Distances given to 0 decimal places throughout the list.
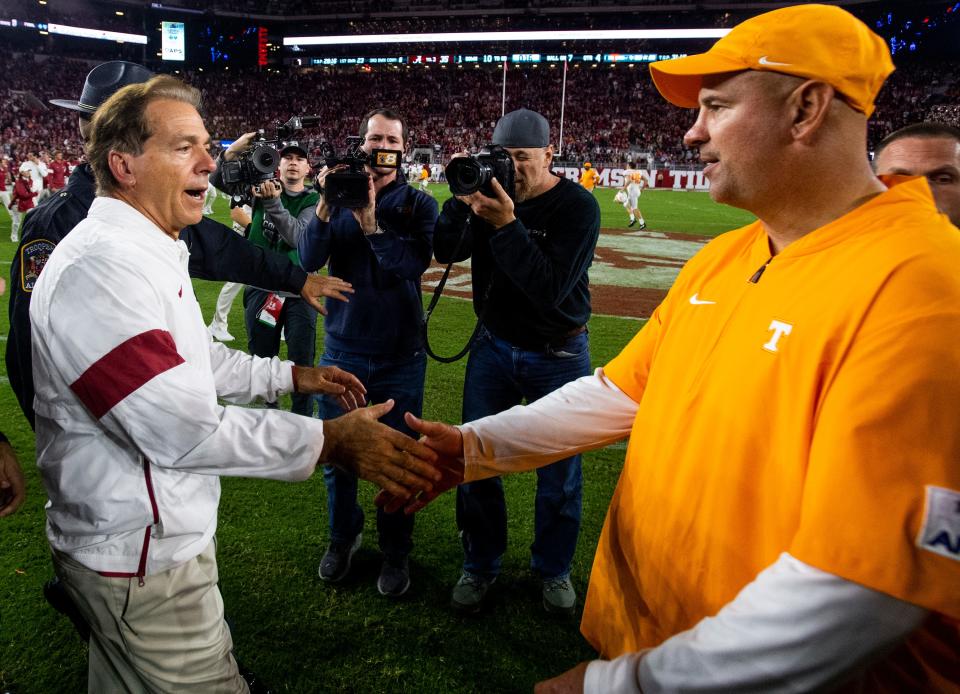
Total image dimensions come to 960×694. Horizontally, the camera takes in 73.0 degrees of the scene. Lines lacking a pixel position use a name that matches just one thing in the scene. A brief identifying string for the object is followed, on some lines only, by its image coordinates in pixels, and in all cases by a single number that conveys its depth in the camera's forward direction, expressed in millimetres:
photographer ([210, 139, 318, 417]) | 4746
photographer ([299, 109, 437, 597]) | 3471
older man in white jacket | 1632
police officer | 2617
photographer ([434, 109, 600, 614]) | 3248
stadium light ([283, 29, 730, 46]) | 49156
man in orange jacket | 978
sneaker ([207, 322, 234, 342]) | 7648
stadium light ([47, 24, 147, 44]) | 49156
